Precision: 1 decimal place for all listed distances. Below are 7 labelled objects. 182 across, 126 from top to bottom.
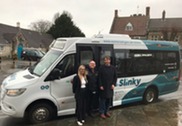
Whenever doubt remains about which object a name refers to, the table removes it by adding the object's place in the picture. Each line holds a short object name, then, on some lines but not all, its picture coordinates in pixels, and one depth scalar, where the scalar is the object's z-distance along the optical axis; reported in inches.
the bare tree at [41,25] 1760.0
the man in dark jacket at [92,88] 149.3
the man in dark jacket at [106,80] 152.9
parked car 764.2
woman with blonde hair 141.7
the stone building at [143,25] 1211.5
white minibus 143.7
